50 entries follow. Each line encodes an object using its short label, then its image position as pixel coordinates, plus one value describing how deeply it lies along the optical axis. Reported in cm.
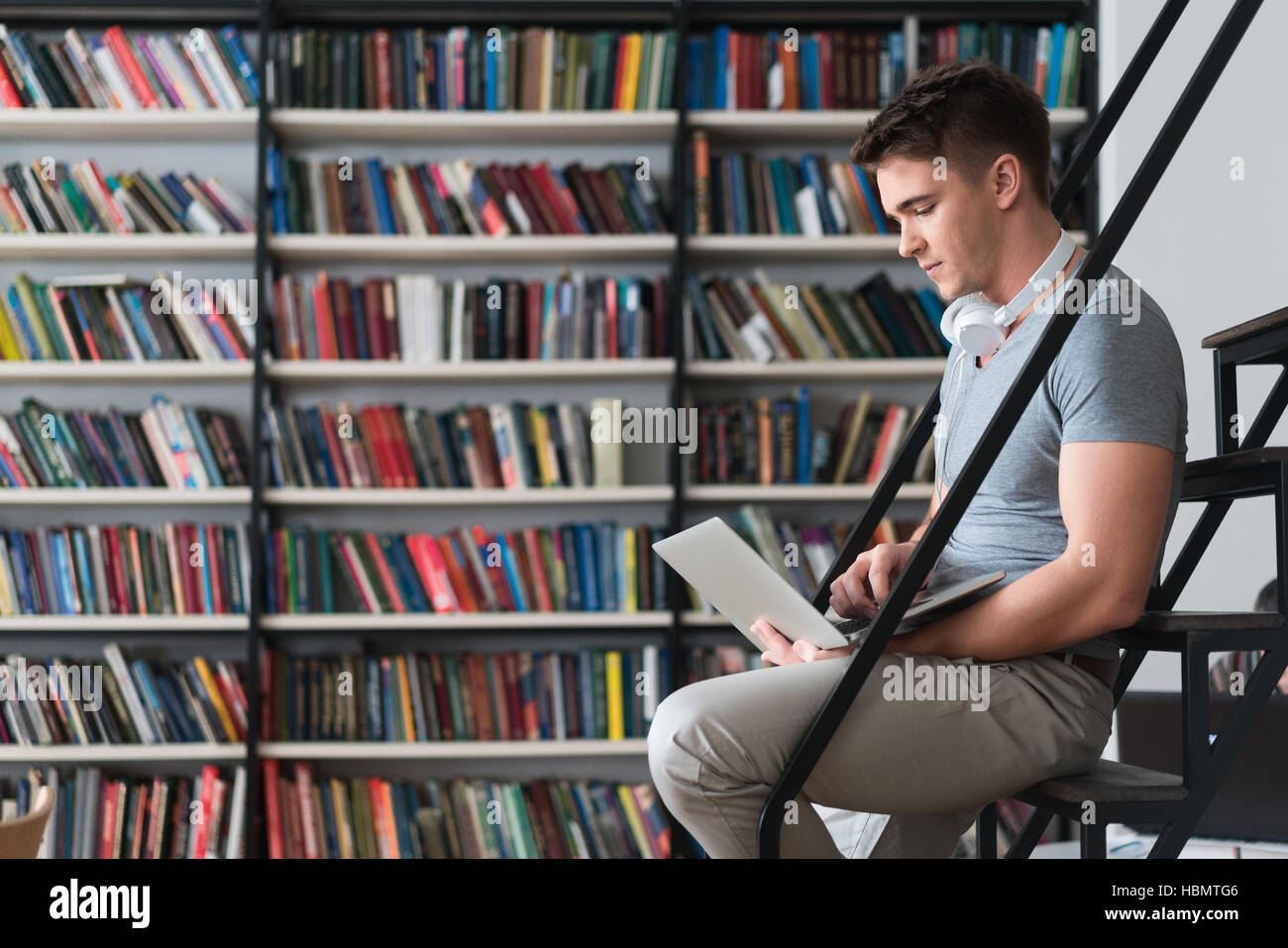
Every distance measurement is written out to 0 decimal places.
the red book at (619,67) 314
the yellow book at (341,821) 302
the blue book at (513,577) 306
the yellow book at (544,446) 311
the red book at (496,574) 308
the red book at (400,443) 308
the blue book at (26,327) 310
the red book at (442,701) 305
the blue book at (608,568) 308
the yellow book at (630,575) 307
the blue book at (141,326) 309
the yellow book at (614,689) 305
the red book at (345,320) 310
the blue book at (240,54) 311
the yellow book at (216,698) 301
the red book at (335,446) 309
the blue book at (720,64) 316
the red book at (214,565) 304
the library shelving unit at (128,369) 300
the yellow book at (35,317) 308
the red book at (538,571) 307
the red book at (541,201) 314
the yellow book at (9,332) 310
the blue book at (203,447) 308
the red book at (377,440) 309
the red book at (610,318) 311
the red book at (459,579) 306
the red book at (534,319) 312
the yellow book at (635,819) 304
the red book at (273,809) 298
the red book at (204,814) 298
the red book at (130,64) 309
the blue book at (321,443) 309
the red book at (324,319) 310
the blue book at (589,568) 307
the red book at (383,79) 313
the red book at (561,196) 313
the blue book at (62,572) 304
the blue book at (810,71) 318
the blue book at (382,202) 314
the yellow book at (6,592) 304
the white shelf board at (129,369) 304
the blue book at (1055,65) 318
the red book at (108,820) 295
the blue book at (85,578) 304
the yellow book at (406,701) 303
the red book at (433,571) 305
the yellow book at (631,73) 313
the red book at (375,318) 311
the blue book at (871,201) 315
